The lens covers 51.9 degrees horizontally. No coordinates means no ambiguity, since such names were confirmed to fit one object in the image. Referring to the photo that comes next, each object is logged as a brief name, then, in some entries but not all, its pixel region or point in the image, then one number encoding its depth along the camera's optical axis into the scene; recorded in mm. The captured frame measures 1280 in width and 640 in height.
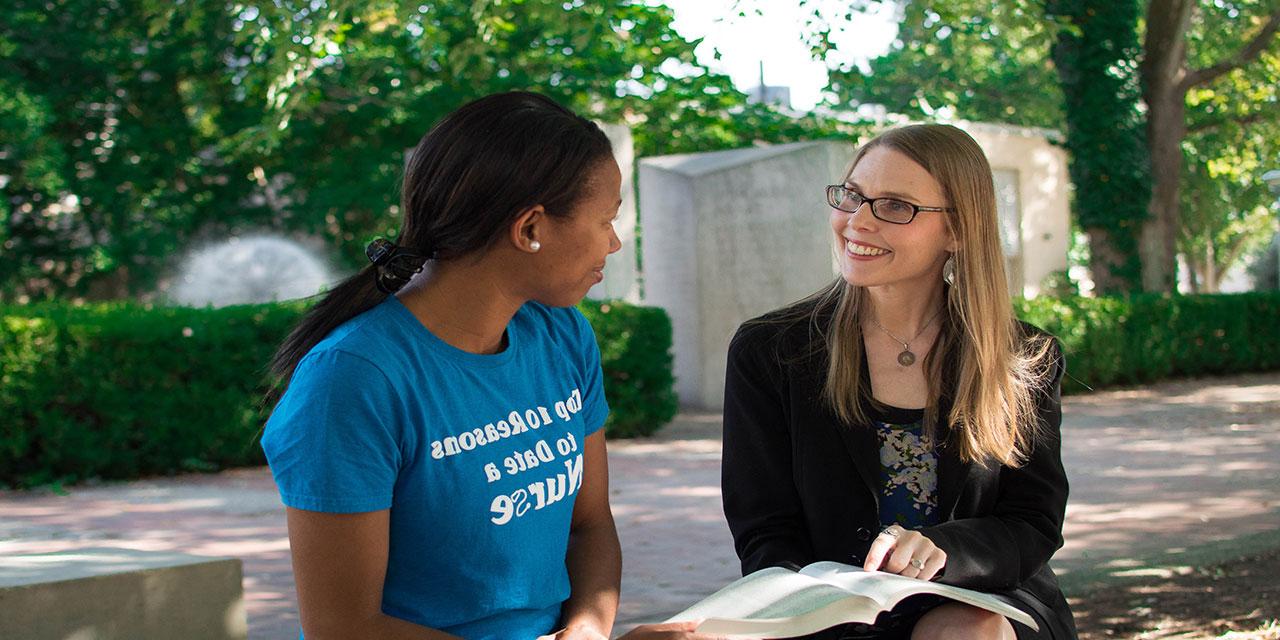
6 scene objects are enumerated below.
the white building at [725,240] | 14125
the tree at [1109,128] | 18188
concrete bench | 3369
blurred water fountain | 20859
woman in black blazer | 2920
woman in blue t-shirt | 2090
